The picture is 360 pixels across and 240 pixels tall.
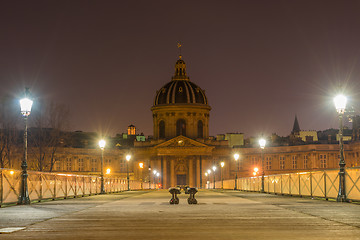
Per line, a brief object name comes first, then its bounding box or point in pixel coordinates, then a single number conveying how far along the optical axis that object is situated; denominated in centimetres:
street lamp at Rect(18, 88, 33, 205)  2692
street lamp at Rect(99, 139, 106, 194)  4797
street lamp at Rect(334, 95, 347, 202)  2772
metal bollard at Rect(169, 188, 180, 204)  2548
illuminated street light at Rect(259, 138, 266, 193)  4759
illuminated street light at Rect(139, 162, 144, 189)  13708
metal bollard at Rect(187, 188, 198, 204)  2547
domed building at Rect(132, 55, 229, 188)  13850
